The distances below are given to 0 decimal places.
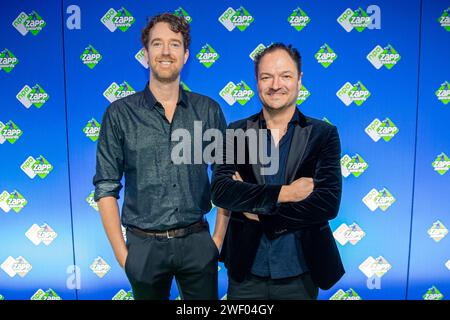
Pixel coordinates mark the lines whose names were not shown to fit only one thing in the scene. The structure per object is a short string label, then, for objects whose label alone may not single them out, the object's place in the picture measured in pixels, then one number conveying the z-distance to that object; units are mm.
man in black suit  1583
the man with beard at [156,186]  1754
